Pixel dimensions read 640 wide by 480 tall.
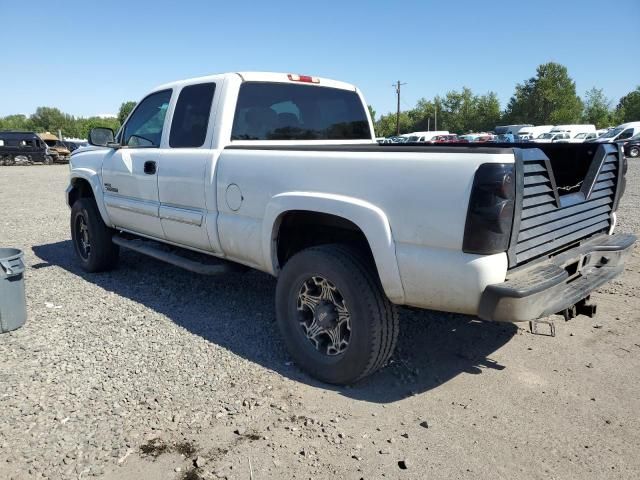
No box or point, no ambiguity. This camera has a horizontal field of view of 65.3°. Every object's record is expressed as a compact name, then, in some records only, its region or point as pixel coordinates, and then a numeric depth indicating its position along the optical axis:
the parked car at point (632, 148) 31.48
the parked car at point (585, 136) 36.22
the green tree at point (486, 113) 93.75
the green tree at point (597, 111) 82.88
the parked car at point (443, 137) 39.60
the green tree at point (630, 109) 79.38
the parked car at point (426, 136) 39.78
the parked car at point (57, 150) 30.85
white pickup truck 2.49
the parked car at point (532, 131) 48.64
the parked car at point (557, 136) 38.43
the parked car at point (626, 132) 33.16
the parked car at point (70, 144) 37.56
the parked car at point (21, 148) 28.03
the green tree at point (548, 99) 84.50
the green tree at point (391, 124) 93.25
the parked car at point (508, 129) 61.06
